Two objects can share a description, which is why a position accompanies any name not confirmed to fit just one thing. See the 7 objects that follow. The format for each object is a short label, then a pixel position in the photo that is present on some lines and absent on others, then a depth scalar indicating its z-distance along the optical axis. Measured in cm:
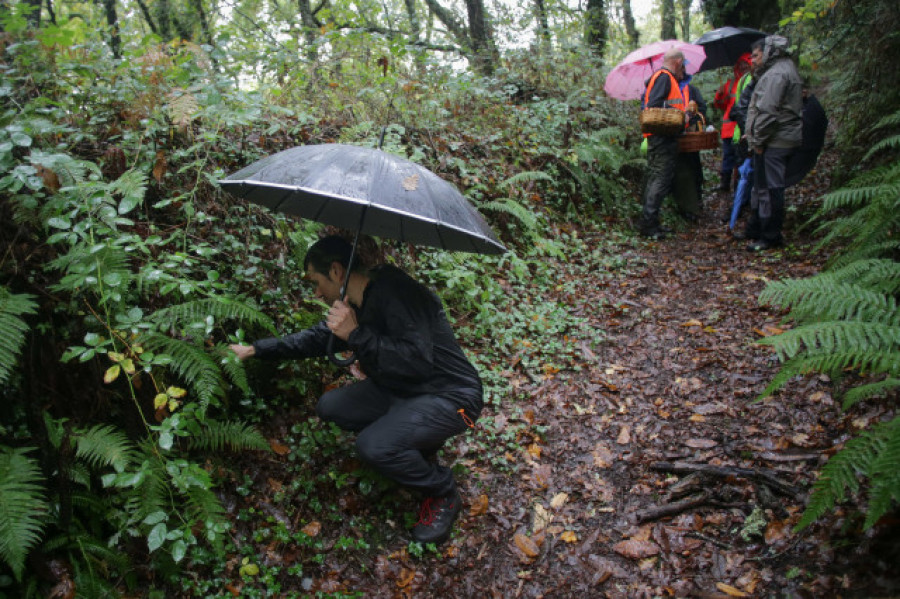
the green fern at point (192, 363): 286
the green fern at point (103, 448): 253
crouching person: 315
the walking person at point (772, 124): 664
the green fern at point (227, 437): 302
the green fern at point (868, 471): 204
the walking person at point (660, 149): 800
